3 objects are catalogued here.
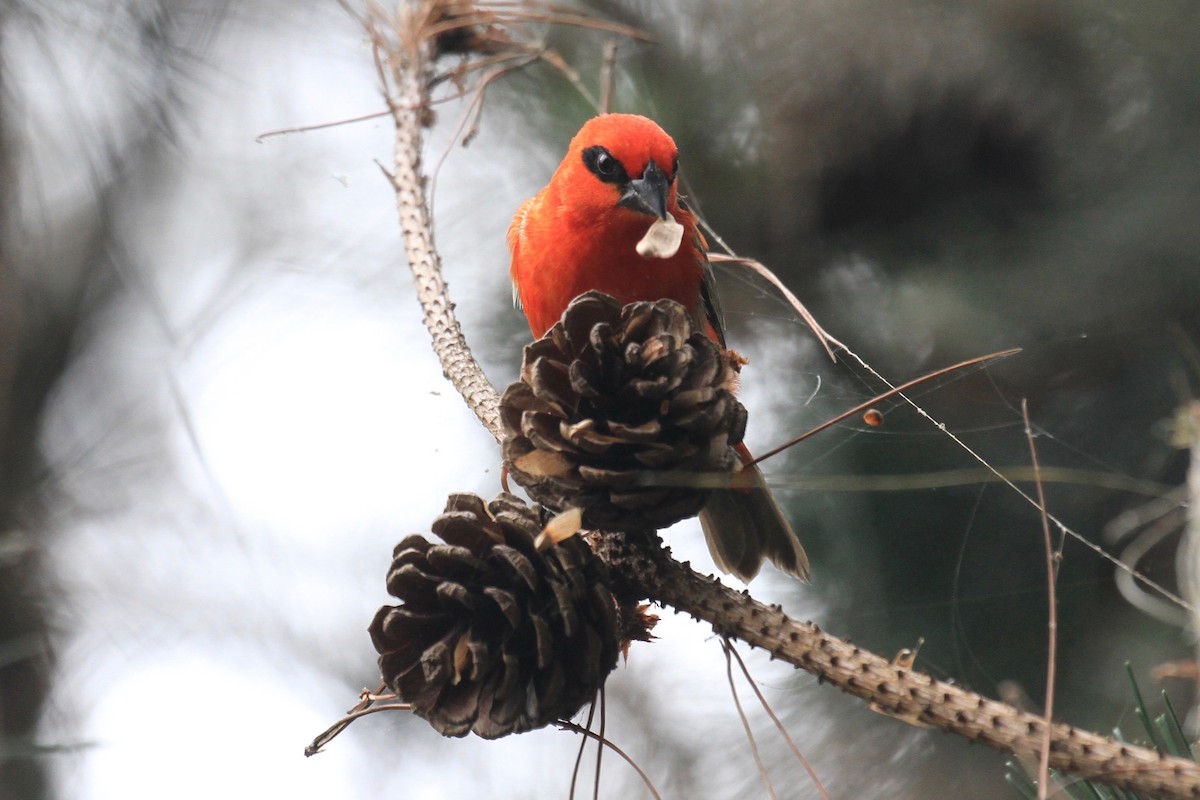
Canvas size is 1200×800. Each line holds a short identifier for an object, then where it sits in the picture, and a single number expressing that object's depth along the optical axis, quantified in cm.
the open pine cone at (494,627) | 374
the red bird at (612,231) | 389
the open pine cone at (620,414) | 374
